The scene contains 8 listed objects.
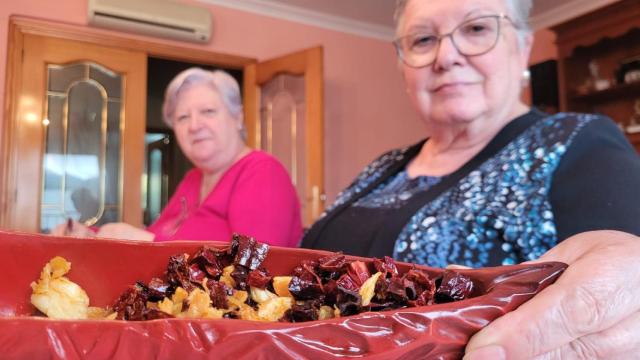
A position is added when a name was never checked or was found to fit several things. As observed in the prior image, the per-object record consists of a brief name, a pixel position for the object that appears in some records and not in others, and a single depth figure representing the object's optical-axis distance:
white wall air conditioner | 3.04
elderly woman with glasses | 0.37
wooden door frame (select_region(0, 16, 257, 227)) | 2.90
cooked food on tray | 0.34
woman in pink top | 1.35
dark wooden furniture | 3.02
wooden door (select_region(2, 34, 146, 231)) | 2.96
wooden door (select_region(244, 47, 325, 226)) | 3.17
